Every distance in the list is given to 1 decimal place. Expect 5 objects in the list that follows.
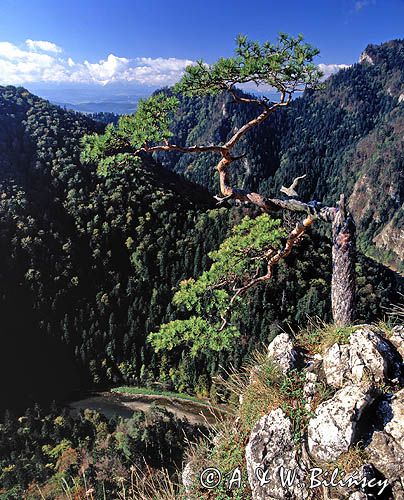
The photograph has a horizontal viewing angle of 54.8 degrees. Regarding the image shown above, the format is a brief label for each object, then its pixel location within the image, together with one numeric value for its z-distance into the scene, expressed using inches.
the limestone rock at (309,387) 264.1
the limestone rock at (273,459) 238.8
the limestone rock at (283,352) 291.8
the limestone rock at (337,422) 231.8
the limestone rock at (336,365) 265.9
